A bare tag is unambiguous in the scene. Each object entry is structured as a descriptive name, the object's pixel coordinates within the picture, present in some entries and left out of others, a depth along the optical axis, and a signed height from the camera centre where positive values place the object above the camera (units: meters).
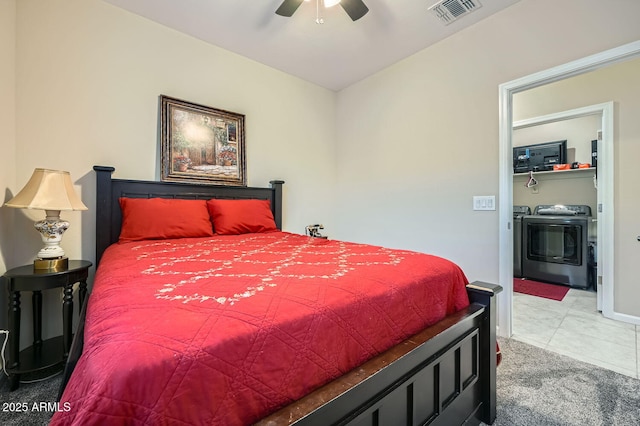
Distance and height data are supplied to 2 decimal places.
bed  0.57 -0.34
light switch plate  2.39 +0.11
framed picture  2.58 +0.69
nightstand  1.60 -0.61
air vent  2.24 +1.70
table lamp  1.68 +0.06
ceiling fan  1.99 +1.50
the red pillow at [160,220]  2.15 -0.05
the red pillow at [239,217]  2.55 -0.03
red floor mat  3.37 -0.96
